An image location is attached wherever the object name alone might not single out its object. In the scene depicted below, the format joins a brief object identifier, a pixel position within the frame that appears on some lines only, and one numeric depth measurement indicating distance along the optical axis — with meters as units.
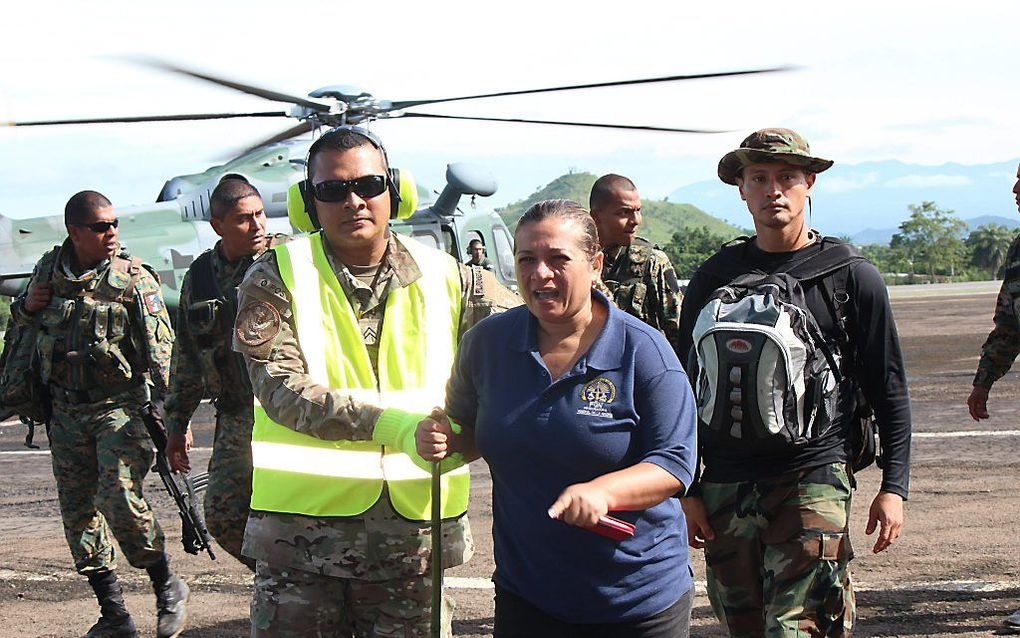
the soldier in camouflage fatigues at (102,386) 5.84
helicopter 15.41
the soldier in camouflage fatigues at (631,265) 6.46
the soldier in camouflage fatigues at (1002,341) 5.77
